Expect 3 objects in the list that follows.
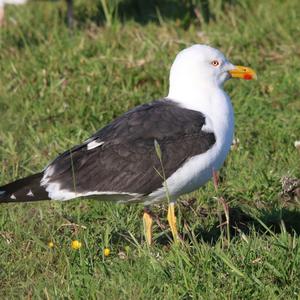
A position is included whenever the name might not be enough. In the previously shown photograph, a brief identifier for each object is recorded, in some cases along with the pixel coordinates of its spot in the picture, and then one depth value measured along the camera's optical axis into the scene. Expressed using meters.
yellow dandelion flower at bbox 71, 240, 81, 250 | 9.69
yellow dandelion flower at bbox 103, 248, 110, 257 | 9.78
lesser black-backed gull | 10.28
